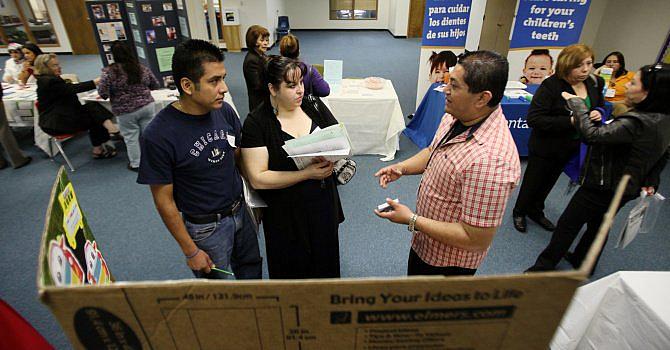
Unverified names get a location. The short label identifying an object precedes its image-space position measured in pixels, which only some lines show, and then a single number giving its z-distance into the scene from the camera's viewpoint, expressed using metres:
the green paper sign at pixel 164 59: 4.86
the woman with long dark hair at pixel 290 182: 1.56
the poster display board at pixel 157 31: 4.51
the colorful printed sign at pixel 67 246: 0.56
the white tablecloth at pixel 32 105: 3.95
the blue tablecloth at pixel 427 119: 4.10
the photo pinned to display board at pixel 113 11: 4.51
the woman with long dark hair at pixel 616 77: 3.88
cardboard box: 0.46
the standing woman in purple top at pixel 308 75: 2.92
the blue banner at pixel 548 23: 4.32
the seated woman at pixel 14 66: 4.70
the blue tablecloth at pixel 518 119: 3.67
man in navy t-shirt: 1.35
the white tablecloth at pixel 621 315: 1.20
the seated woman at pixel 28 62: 4.47
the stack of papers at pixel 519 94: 3.88
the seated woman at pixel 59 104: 3.55
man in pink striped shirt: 1.12
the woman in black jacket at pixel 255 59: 3.28
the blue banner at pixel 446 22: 4.36
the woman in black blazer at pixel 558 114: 2.20
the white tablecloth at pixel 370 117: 3.90
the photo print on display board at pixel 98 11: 4.41
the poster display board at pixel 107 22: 4.45
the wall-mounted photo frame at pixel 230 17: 9.55
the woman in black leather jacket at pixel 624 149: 1.70
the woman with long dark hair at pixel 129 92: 3.34
